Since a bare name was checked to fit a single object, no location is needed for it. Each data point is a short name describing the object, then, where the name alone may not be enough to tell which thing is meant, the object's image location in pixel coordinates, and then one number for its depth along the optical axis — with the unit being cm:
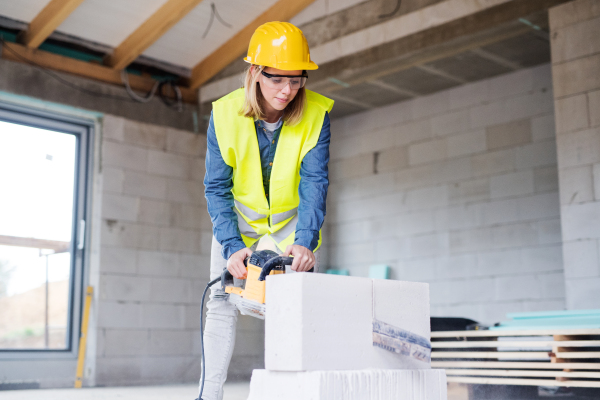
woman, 195
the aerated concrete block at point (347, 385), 146
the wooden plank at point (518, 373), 289
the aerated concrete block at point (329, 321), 149
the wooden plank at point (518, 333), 293
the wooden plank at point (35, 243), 487
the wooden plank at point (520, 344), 290
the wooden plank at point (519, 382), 288
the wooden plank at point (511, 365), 290
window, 486
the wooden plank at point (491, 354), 306
